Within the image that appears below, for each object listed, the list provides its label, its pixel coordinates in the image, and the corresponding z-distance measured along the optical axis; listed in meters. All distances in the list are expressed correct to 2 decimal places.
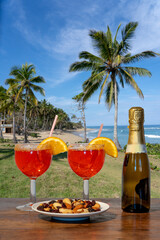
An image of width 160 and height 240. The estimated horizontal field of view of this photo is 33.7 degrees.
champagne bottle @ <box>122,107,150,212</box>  1.14
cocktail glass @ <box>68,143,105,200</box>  1.23
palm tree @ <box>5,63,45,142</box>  23.50
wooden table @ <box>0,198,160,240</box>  0.82
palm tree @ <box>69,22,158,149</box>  15.86
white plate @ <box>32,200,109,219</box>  0.92
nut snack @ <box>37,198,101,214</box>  0.97
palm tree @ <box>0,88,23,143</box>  26.01
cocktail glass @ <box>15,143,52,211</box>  1.24
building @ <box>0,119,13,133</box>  45.56
